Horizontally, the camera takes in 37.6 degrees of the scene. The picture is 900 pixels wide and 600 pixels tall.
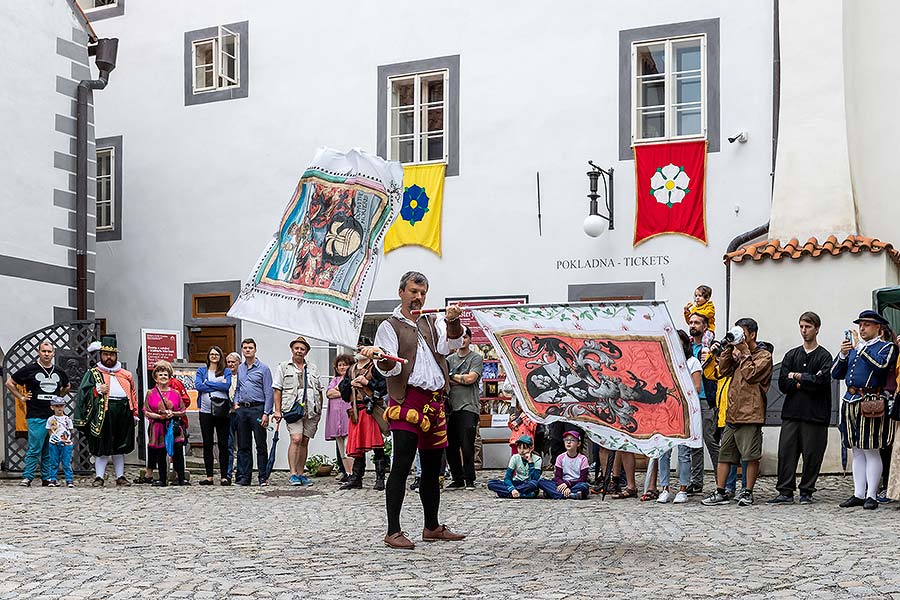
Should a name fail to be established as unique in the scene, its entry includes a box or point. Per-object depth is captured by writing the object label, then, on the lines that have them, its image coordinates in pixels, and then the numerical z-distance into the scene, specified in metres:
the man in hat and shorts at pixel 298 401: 15.60
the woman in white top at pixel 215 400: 15.65
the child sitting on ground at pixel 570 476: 13.38
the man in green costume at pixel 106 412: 15.72
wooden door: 20.62
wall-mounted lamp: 17.45
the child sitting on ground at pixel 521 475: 13.44
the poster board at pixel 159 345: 18.53
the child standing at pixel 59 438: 15.70
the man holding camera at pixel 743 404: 12.52
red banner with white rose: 17.28
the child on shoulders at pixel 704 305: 13.49
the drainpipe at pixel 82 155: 19.45
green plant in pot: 17.48
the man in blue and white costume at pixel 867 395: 11.98
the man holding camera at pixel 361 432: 14.06
